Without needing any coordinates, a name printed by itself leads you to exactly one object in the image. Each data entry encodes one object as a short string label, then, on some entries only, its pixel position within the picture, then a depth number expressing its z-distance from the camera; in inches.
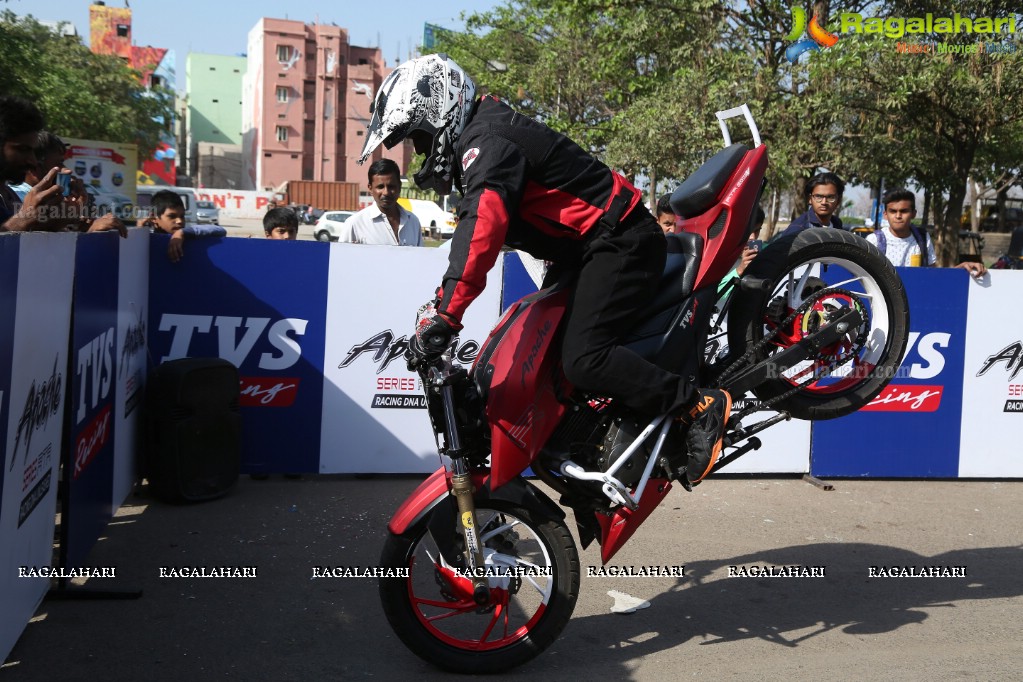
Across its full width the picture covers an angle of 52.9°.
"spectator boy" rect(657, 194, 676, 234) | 307.7
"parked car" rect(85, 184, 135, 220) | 858.1
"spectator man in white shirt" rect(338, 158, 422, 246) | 295.9
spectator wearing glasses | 276.8
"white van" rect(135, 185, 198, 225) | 2049.0
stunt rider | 138.7
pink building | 3713.1
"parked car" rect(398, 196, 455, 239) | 2065.7
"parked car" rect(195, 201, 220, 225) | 2208.8
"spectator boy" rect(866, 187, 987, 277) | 288.7
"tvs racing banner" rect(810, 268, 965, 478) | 281.0
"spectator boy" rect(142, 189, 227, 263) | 279.3
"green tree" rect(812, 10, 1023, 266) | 555.5
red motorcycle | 151.9
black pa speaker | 236.2
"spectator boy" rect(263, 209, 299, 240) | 305.0
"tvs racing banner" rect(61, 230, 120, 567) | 177.8
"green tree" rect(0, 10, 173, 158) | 1707.7
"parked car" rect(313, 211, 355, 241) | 1955.2
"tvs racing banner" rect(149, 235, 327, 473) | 255.9
